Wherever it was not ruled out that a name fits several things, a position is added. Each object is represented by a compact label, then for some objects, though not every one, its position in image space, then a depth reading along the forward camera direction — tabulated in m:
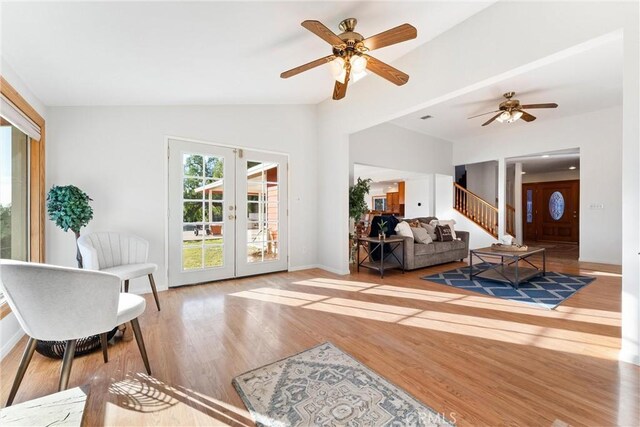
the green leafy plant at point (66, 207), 2.71
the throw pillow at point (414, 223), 5.24
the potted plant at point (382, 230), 4.51
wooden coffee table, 3.76
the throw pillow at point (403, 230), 4.71
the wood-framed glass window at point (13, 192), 2.38
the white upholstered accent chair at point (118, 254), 2.58
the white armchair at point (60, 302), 1.42
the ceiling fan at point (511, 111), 4.42
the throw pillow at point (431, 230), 5.24
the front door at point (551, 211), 8.62
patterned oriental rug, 1.41
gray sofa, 4.69
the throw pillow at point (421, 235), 4.85
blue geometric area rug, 3.30
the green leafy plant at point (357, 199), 5.13
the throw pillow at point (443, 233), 5.20
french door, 3.83
